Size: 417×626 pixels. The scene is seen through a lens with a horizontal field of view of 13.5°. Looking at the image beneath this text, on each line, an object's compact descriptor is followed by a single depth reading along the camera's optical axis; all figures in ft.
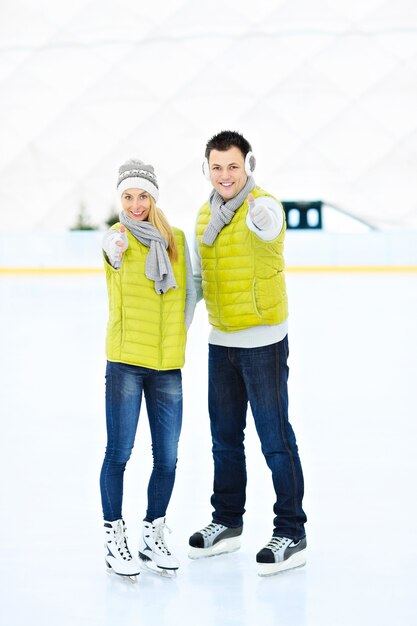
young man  27.05
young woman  26.27
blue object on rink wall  148.74
